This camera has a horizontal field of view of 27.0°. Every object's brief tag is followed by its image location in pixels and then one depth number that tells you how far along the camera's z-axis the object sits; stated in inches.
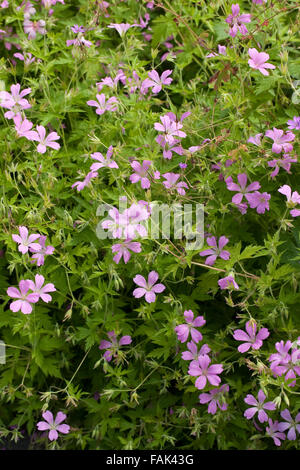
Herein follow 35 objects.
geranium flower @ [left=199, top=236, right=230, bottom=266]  82.2
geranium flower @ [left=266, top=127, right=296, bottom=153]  80.7
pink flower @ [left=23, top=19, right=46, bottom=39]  108.2
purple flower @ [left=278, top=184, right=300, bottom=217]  78.8
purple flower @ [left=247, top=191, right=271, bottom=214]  84.1
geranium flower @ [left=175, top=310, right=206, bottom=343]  79.4
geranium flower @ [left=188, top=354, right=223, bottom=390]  77.4
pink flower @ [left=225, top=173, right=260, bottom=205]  83.3
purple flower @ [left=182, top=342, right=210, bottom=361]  79.4
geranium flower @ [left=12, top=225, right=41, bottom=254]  79.6
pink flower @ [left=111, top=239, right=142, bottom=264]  77.8
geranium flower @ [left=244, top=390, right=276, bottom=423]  76.4
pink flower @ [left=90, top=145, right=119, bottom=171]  85.4
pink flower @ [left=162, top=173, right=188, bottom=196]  84.7
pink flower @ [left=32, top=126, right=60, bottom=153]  90.0
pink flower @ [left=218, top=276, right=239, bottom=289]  74.9
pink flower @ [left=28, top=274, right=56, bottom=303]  79.0
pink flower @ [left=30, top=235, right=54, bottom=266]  82.4
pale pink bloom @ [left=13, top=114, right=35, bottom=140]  88.0
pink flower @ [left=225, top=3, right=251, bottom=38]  86.5
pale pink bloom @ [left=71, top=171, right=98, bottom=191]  83.9
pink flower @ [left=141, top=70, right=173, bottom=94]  91.8
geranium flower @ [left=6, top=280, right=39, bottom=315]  78.0
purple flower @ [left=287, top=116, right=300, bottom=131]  85.6
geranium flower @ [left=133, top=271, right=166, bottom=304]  79.3
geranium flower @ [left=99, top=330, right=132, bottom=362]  84.8
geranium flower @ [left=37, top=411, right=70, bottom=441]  84.4
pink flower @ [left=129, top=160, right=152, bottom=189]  83.0
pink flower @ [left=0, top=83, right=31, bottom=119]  90.6
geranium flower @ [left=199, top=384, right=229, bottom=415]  80.9
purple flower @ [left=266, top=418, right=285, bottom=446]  80.2
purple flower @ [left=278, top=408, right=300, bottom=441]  79.2
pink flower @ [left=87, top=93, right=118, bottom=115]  93.0
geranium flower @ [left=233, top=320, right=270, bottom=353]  75.8
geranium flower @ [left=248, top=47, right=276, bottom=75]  80.2
